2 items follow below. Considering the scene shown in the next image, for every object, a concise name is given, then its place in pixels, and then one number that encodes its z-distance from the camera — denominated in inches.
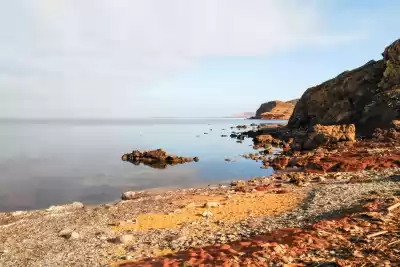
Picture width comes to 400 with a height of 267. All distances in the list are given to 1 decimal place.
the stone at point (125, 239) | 631.8
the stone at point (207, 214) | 786.7
